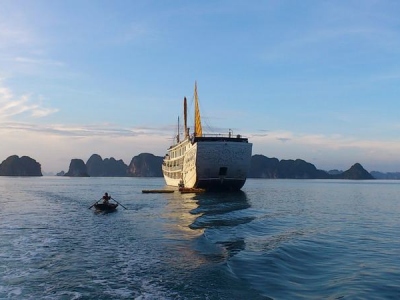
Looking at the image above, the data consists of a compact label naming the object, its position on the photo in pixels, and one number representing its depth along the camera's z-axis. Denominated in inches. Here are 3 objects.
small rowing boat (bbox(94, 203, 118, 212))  1675.7
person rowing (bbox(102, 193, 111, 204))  1694.1
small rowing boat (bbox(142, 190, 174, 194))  3047.2
